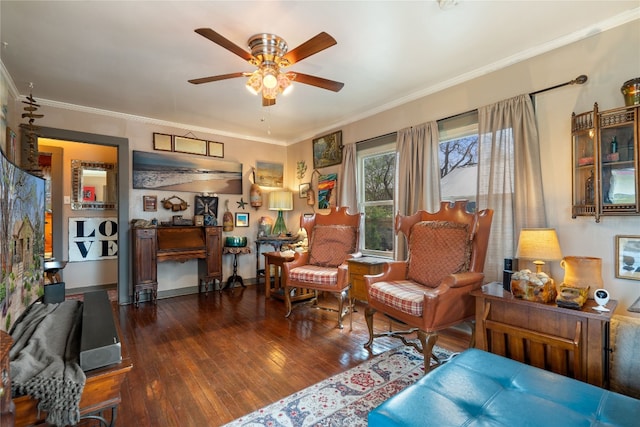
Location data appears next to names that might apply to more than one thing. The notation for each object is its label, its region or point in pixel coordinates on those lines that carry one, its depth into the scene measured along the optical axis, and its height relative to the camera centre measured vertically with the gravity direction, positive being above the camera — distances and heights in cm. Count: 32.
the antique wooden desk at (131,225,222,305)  395 -49
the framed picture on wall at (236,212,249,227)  509 -6
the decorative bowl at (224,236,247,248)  474 -42
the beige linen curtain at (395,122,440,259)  323 +49
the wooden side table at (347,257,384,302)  312 -60
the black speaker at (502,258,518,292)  212 -43
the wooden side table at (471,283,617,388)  165 -73
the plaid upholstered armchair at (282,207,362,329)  323 -52
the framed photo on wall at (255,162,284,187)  532 +76
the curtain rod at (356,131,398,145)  378 +104
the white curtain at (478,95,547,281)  249 +36
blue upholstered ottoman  107 -75
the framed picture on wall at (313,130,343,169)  450 +104
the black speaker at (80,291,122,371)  131 -59
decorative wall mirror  473 +52
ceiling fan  216 +112
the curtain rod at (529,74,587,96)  227 +104
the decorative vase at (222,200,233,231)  488 -9
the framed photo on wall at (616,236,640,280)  204 -31
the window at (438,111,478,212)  306 +62
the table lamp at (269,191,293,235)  507 +25
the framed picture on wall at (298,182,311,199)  508 +45
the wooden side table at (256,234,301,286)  479 -42
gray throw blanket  116 -65
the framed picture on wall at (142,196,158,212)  430 +19
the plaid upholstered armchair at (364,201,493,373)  209 -50
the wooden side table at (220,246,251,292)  470 -72
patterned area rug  169 -118
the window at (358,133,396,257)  389 +32
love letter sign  469 -36
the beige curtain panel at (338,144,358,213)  418 +50
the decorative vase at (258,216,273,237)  527 -19
